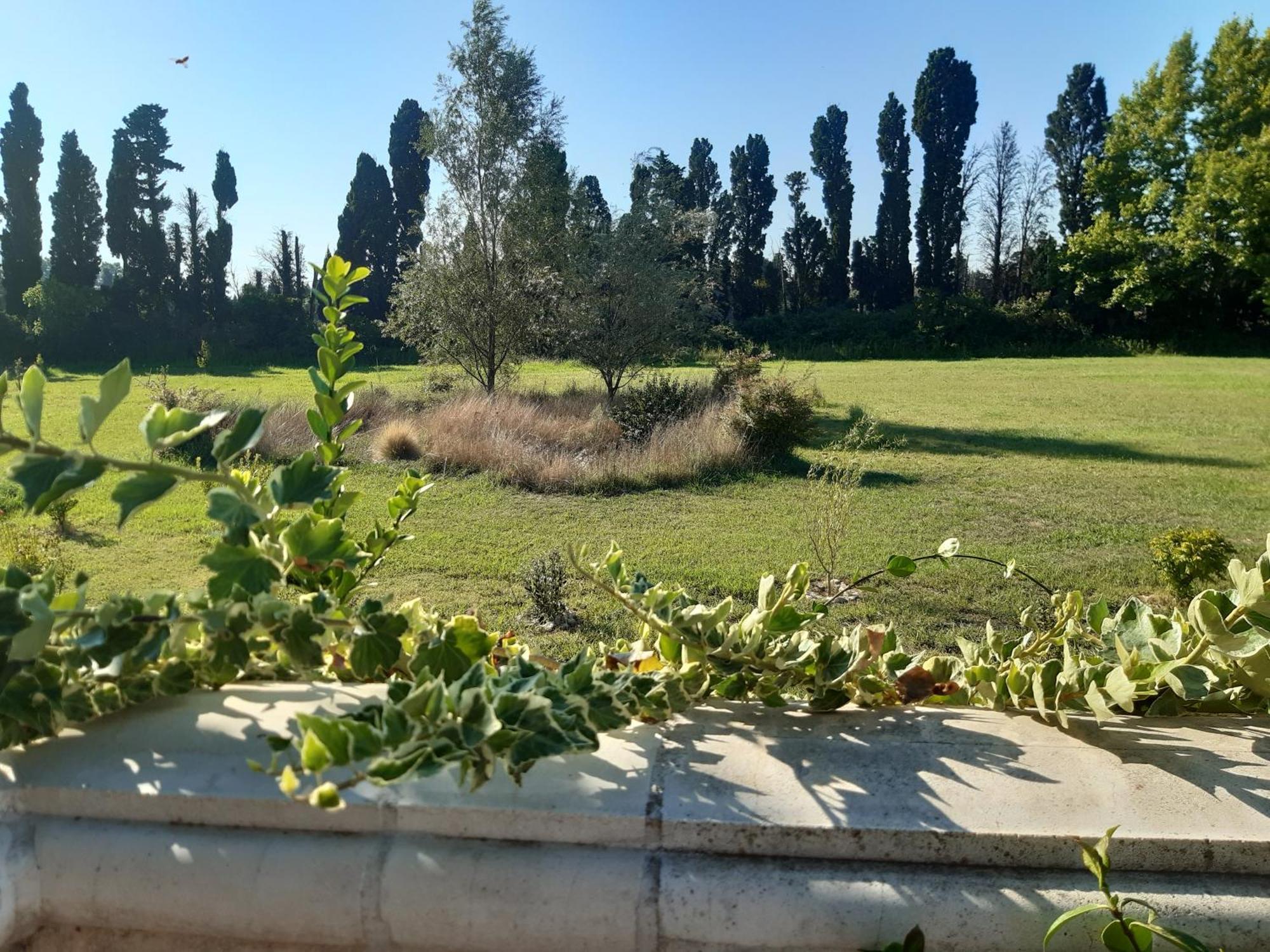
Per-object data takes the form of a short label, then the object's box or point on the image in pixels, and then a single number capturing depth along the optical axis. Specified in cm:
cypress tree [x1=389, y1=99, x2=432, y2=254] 3912
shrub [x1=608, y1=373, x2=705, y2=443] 1251
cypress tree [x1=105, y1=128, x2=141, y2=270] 3481
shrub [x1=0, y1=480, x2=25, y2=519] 831
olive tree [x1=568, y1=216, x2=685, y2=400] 1681
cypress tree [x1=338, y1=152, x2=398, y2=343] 3869
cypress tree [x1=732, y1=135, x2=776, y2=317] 4266
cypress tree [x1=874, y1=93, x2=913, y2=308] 4022
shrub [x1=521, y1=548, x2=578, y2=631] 522
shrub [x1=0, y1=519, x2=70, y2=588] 496
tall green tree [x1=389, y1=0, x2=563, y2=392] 1692
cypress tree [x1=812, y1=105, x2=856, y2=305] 4184
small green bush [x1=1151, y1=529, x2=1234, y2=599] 558
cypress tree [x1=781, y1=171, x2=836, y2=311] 4250
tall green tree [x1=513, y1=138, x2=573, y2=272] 1733
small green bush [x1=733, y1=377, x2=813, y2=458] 1105
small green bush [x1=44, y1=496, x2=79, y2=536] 715
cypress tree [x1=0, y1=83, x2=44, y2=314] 3319
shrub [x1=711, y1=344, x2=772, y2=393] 1438
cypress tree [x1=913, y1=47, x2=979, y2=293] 3944
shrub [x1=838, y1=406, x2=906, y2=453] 1187
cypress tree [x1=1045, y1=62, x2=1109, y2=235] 3888
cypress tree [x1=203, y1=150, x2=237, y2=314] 3603
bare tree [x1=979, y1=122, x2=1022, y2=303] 4069
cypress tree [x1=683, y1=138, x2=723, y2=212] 4631
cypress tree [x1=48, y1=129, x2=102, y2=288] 3400
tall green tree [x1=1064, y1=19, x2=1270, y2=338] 3203
